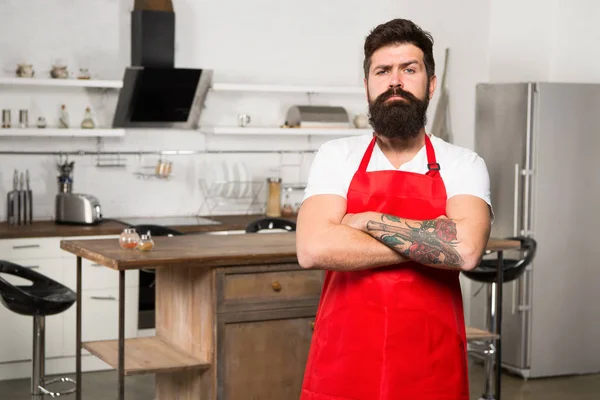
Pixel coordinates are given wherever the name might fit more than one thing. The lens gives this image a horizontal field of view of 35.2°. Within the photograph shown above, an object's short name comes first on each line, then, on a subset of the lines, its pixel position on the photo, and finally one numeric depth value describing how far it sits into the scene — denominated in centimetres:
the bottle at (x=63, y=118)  637
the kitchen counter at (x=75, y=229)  576
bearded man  244
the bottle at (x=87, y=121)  638
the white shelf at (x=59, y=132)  607
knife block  616
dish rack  689
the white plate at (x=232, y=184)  687
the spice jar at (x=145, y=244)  405
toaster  612
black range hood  639
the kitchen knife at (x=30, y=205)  620
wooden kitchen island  408
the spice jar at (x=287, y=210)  704
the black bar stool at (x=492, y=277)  501
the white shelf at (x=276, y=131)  673
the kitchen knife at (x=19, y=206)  618
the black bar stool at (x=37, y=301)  439
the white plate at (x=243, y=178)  689
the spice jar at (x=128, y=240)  412
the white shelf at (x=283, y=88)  670
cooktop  636
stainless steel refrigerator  604
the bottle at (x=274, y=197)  698
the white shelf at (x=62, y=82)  605
